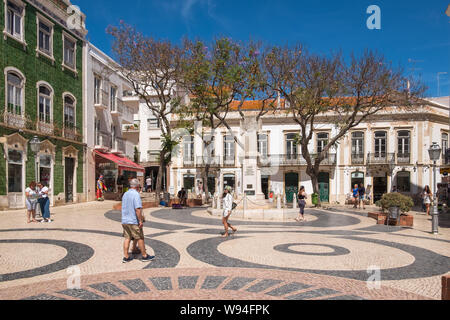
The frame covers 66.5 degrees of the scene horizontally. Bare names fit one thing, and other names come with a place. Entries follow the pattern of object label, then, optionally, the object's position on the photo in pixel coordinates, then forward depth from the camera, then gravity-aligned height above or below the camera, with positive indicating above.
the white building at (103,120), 23.70 +3.63
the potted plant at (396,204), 13.25 -1.52
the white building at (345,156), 30.36 +0.90
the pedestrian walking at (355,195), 22.94 -2.04
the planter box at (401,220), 13.34 -2.19
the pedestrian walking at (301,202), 14.61 -1.56
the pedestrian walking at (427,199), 18.81 -1.94
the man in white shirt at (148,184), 32.94 -1.68
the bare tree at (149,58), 21.19 +6.81
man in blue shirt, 6.61 -0.99
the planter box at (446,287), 3.98 -1.45
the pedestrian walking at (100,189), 24.28 -1.57
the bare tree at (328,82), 20.34 +5.03
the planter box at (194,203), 22.16 -2.38
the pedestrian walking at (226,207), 9.98 -1.23
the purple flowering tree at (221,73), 21.12 +5.80
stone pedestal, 19.12 -0.29
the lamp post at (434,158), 11.37 +0.23
